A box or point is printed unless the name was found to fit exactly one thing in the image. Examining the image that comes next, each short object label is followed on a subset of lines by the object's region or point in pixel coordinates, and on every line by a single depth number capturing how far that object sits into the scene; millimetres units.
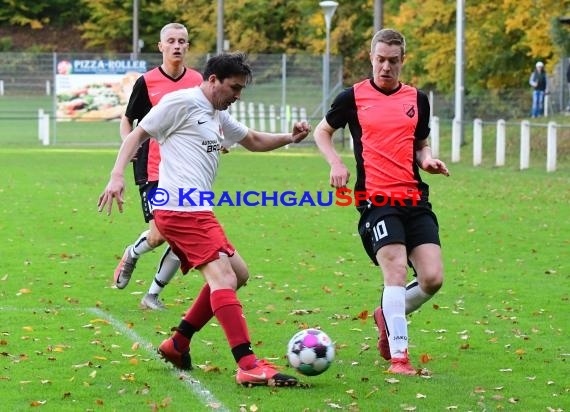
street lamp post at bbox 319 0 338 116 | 40562
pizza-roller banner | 41781
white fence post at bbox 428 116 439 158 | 34188
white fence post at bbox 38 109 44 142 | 41050
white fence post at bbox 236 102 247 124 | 44225
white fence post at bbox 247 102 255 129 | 43625
